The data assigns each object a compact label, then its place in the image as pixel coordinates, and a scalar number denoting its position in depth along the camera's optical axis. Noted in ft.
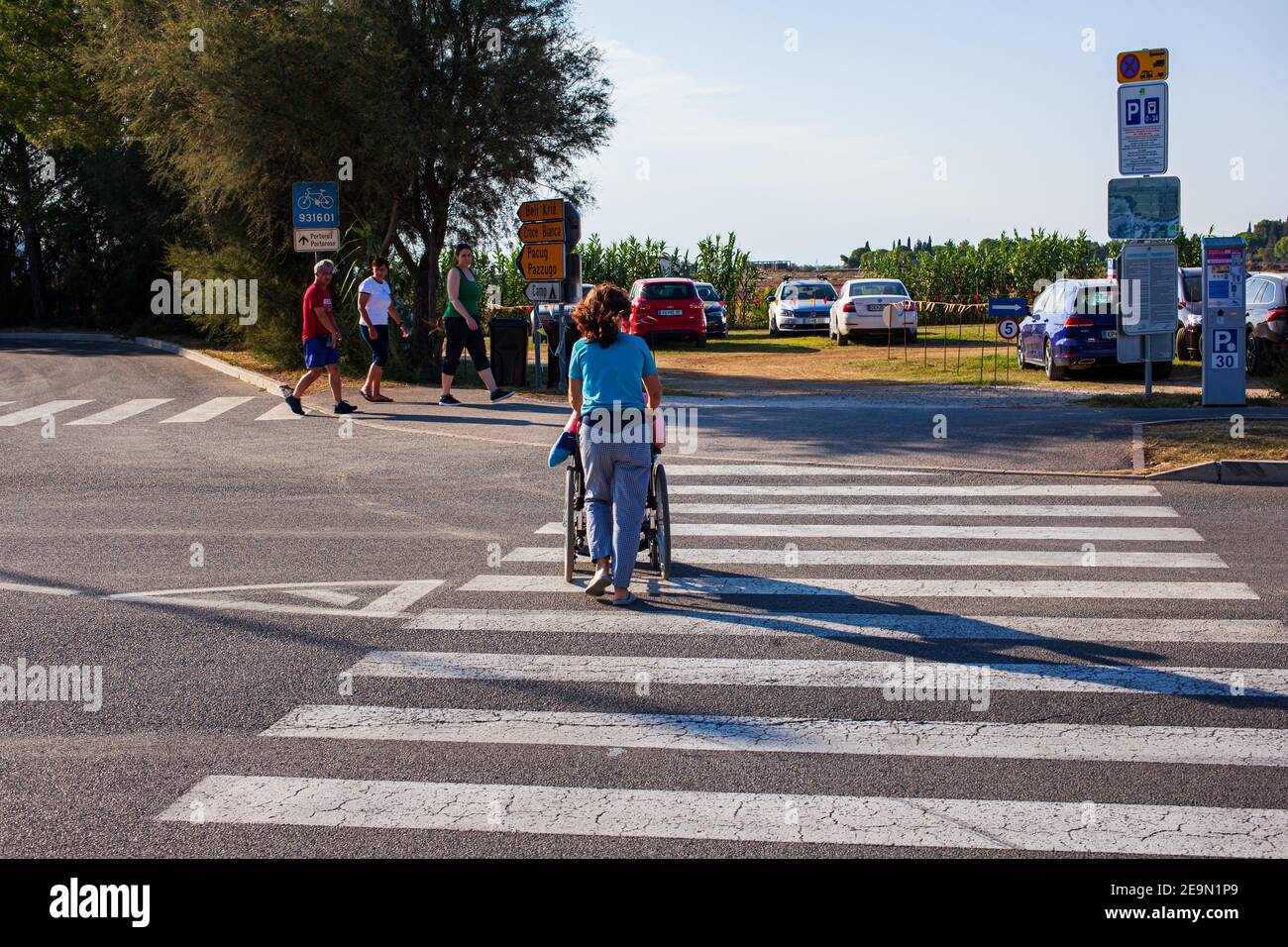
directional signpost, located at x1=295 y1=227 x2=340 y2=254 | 66.74
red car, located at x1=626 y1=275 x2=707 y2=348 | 113.39
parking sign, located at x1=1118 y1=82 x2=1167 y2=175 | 53.42
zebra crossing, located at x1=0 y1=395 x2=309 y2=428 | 59.16
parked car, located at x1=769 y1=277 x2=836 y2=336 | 123.03
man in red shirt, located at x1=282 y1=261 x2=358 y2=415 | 55.57
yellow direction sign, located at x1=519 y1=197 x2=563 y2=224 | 63.93
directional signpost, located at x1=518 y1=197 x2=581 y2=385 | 64.03
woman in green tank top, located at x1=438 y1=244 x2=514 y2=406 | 58.23
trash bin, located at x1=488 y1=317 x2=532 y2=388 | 67.21
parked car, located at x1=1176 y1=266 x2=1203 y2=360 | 79.15
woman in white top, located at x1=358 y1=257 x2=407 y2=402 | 59.16
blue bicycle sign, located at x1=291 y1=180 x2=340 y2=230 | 66.39
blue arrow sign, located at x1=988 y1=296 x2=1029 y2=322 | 77.61
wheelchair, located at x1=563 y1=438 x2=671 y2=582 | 28.45
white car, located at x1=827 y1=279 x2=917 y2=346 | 106.01
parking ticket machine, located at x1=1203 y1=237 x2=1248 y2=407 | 54.08
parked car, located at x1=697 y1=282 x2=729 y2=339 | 126.31
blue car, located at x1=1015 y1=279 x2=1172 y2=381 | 69.97
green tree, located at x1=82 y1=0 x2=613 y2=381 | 66.90
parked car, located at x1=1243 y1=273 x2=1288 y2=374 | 68.80
